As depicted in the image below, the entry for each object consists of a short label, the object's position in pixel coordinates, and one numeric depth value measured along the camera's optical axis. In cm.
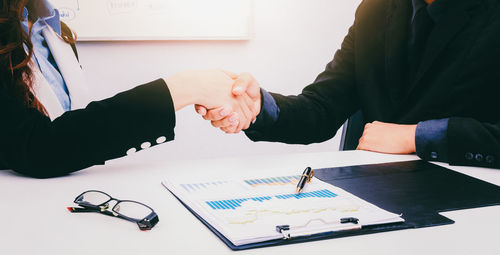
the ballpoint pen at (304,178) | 75
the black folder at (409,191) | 61
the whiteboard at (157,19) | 216
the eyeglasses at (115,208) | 61
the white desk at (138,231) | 53
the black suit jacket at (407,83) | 120
